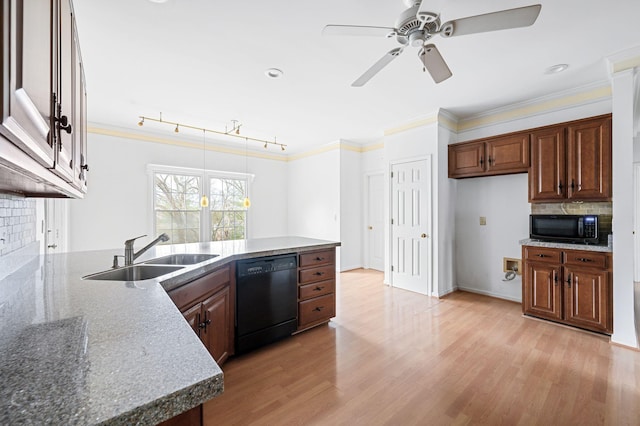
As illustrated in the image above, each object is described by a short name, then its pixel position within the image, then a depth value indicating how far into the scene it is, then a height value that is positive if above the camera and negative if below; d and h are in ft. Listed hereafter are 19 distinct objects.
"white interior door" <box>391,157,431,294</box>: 13.48 -0.60
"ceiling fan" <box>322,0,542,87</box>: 5.12 +3.74
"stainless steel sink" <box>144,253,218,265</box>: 7.45 -1.18
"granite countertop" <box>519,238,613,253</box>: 8.89 -1.10
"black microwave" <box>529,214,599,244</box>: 9.44 -0.53
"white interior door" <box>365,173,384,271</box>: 18.80 -0.57
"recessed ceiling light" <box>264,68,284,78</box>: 9.38 +4.75
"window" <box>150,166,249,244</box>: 16.69 +0.56
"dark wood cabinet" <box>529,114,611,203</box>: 9.24 +1.79
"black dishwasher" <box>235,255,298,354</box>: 7.79 -2.52
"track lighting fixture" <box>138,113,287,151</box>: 13.97 +4.74
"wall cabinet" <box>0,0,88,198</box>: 1.76 +0.98
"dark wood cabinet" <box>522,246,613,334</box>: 8.91 -2.51
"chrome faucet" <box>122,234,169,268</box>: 6.20 -0.83
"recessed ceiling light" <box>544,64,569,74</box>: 9.17 +4.74
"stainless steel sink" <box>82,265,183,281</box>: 5.84 -1.24
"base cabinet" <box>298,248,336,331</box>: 9.23 -2.50
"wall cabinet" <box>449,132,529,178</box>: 11.19 +2.43
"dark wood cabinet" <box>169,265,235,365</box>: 5.69 -2.11
